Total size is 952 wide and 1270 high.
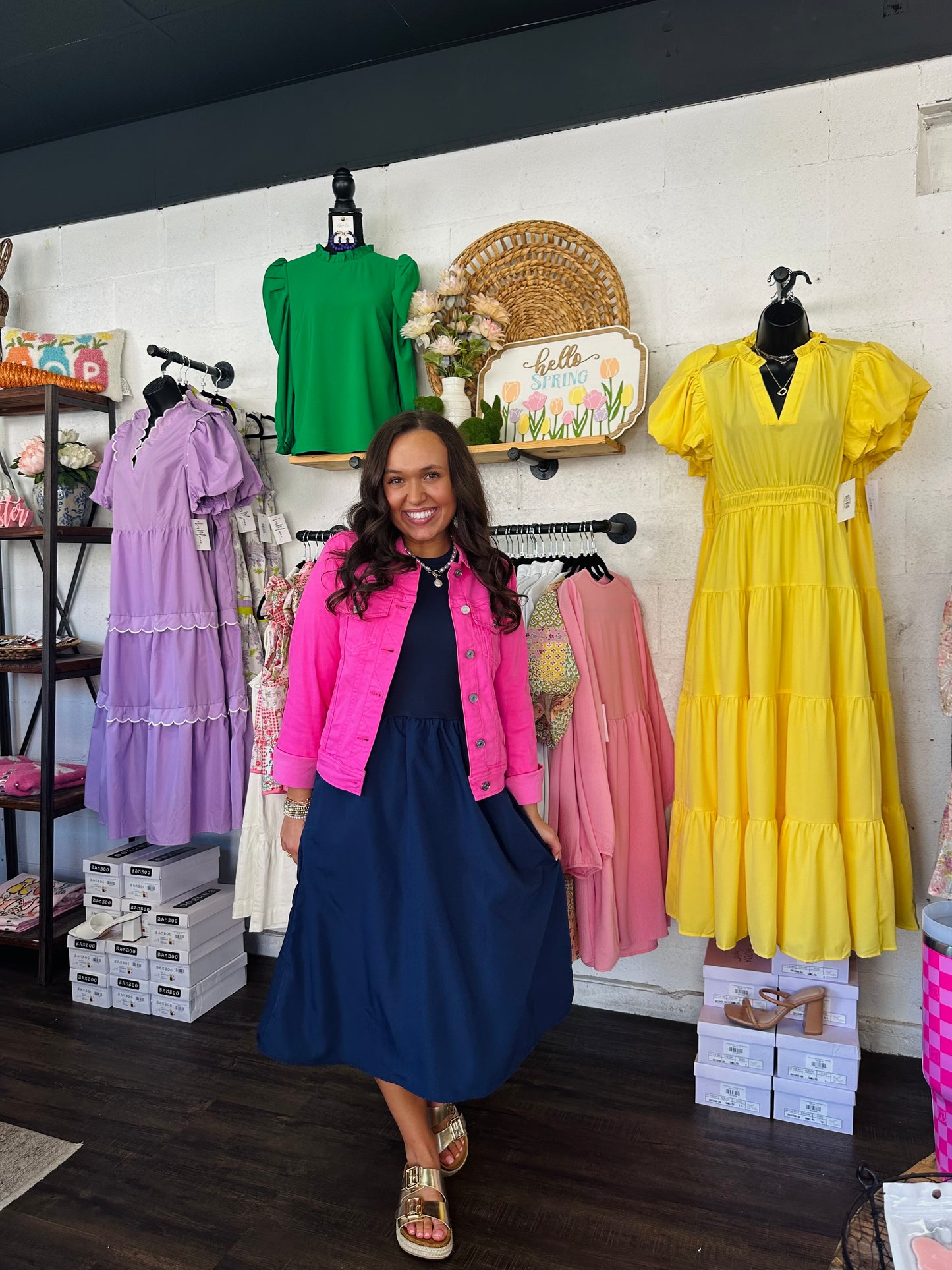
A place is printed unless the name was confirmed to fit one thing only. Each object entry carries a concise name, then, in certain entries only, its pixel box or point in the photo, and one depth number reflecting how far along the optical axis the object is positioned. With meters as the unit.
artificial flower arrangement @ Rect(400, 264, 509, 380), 2.66
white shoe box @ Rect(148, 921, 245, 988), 2.74
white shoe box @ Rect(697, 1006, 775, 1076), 2.20
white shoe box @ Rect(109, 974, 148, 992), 2.79
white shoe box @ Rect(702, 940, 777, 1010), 2.29
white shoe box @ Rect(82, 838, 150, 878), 2.91
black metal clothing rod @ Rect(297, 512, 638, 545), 2.40
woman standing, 1.77
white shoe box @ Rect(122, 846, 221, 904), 2.84
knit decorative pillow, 3.27
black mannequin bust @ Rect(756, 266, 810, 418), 2.18
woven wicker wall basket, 2.63
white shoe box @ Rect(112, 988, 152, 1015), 2.79
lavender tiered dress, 2.85
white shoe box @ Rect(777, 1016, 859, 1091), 2.12
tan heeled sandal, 2.19
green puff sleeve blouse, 2.79
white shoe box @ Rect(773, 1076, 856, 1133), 2.13
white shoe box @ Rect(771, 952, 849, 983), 2.23
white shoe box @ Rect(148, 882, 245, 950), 2.75
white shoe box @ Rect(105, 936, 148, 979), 2.79
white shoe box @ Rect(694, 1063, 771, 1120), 2.20
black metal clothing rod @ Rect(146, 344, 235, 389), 2.87
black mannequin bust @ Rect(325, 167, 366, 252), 2.77
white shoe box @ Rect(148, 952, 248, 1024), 2.73
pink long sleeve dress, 2.32
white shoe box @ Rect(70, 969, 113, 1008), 2.83
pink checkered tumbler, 1.83
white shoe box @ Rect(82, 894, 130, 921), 2.89
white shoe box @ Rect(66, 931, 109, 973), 2.83
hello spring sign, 2.54
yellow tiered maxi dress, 2.13
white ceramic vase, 2.67
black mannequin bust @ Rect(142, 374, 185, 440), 2.93
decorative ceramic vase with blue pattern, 3.22
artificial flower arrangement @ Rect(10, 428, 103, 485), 3.22
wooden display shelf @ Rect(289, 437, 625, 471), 2.52
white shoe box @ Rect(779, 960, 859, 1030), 2.21
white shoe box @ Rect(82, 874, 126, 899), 2.90
